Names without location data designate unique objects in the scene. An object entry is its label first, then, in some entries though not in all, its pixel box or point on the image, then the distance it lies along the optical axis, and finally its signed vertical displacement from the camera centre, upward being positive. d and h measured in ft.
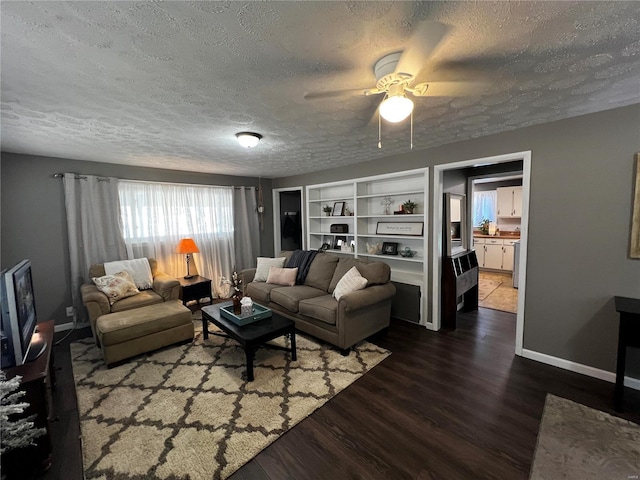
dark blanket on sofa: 13.52 -2.07
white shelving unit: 12.69 +0.18
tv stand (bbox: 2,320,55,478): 5.14 -3.93
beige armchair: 10.08 -2.98
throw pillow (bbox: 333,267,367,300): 10.45 -2.43
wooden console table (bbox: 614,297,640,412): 6.61 -2.99
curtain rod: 11.78 +2.23
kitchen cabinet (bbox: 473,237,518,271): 21.04 -2.73
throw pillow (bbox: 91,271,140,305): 10.92 -2.51
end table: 13.48 -3.29
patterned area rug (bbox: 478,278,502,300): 16.60 -4.59
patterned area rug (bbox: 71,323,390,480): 5.62 -4.82
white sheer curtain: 13.89 +0.04
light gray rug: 5.25 -4.92
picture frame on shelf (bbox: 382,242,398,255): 13.83 -1.43
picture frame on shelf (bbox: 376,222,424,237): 12.82 -0.39
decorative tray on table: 9.20 -3.25
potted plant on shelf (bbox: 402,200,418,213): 12.89 +0.68
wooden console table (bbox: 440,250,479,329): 11.82 -2.90
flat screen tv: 5.66 -2.11
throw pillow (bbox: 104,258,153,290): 12.26 -2.05
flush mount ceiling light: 8.86 +2.80
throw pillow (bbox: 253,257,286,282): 14.33 -2.32
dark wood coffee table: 8.11 -3.47
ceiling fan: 4.25 +2.78
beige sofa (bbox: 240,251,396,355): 9.59 -3.18
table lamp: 14.46 -1.22
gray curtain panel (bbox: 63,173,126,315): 12.07 +0.10
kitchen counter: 21.13 -1.41
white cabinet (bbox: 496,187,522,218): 20.98 +1.34
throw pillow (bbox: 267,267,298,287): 13.26 -2.66
